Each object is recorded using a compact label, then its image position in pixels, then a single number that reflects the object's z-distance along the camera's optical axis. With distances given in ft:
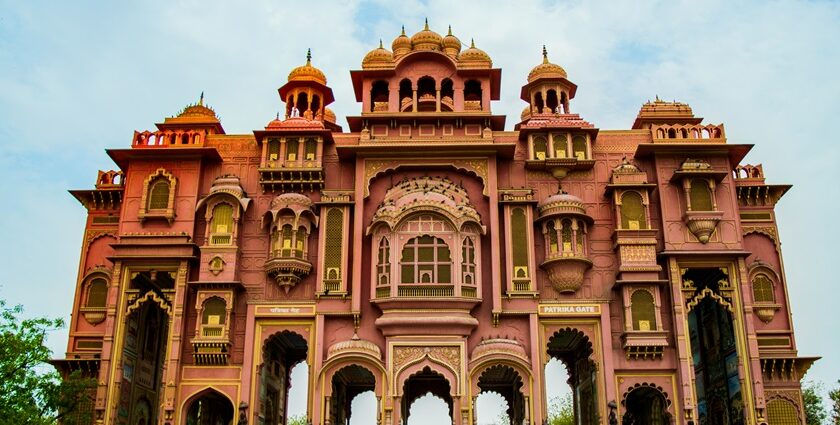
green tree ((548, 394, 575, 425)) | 153.90
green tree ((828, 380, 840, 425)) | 115.44
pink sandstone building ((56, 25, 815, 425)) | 81.30
